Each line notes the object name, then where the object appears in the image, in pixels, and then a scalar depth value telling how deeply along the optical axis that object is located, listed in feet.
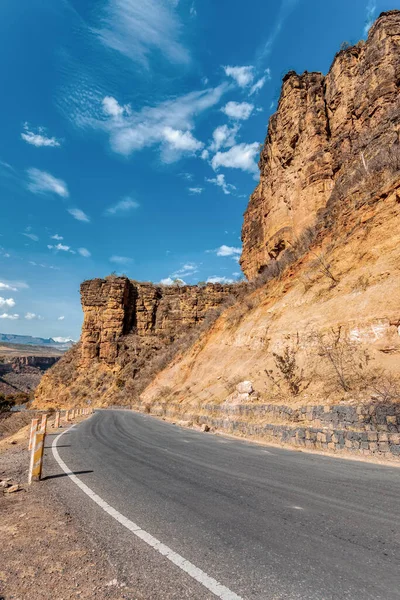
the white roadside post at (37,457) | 21.21
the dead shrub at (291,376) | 43.80
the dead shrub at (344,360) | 36.71
